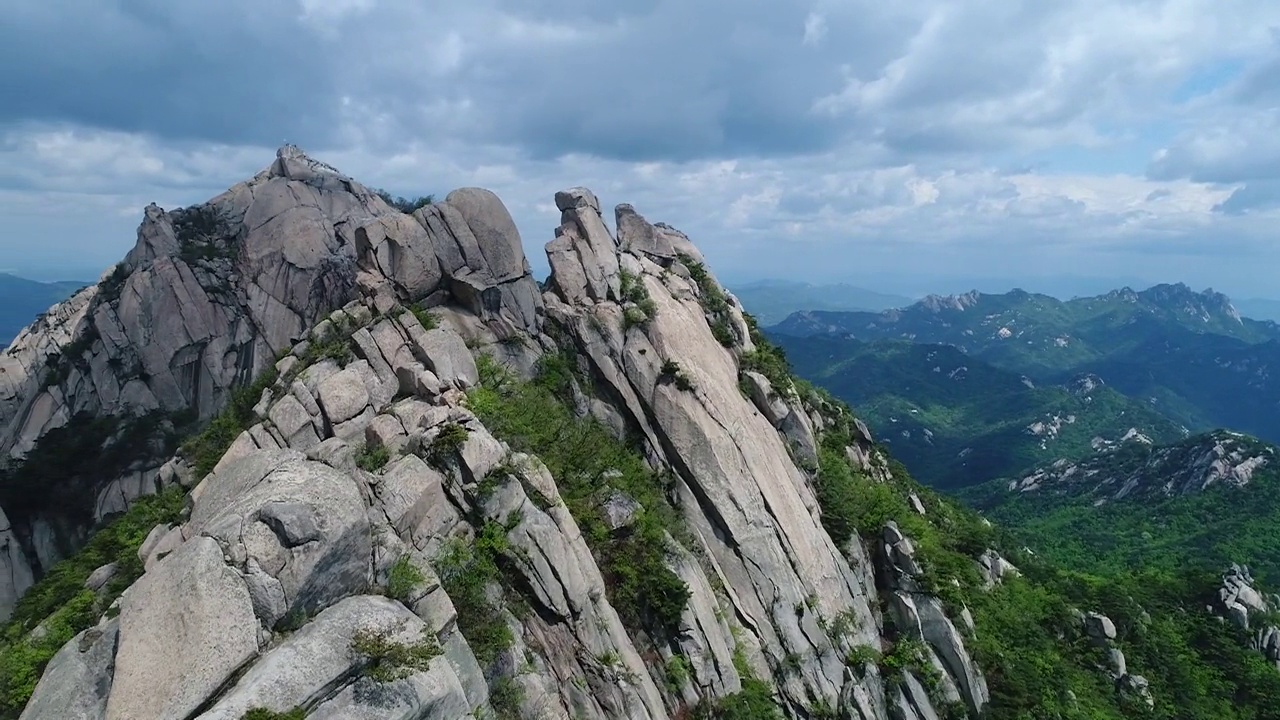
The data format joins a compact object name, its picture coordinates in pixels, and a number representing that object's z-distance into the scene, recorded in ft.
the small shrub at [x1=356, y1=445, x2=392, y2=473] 75.90
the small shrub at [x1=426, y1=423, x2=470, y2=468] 77.36
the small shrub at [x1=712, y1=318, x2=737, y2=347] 134.51
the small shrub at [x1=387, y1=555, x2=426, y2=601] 63.41
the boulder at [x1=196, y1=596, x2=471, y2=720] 50.47
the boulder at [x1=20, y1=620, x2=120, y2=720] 53.57
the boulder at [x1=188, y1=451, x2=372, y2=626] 57.98
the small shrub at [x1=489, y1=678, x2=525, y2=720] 65.26
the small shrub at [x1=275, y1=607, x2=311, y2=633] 56.66
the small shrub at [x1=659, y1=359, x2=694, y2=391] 107.86
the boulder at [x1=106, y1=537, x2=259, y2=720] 50.93
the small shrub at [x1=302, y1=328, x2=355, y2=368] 98.07
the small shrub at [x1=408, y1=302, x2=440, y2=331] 103.04
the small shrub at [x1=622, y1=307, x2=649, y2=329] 115.24
